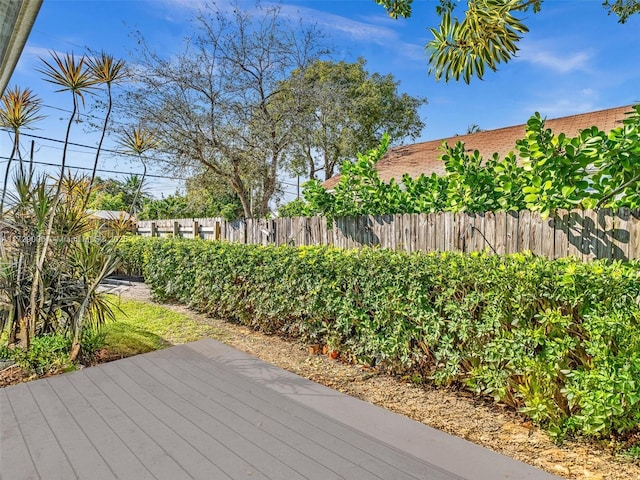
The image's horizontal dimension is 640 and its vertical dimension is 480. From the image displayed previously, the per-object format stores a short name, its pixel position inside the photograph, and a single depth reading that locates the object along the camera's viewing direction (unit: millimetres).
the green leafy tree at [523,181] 3104
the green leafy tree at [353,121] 13752
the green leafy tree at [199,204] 12711
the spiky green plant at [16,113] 3934
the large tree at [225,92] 9875
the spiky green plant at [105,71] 3855
